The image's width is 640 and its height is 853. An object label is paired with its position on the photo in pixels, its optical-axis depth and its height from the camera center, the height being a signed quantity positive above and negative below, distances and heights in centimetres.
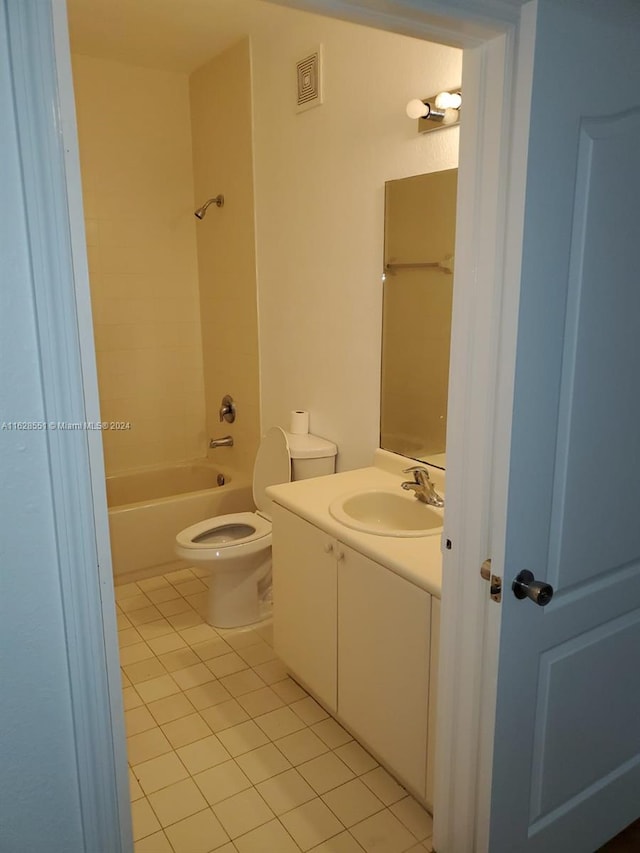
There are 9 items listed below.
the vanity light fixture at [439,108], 200 +61
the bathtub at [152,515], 331 -108
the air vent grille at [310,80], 262 +92
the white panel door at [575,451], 121 -30
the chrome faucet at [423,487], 215 -59
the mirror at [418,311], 221 -1
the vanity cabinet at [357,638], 179 -101
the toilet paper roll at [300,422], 296 -51
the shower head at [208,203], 351 +56
